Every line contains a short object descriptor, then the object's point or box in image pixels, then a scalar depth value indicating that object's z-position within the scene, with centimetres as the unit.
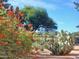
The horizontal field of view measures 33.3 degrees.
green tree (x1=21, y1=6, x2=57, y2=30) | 2058
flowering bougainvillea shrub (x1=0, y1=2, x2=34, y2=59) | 301
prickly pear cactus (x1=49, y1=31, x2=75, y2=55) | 609
